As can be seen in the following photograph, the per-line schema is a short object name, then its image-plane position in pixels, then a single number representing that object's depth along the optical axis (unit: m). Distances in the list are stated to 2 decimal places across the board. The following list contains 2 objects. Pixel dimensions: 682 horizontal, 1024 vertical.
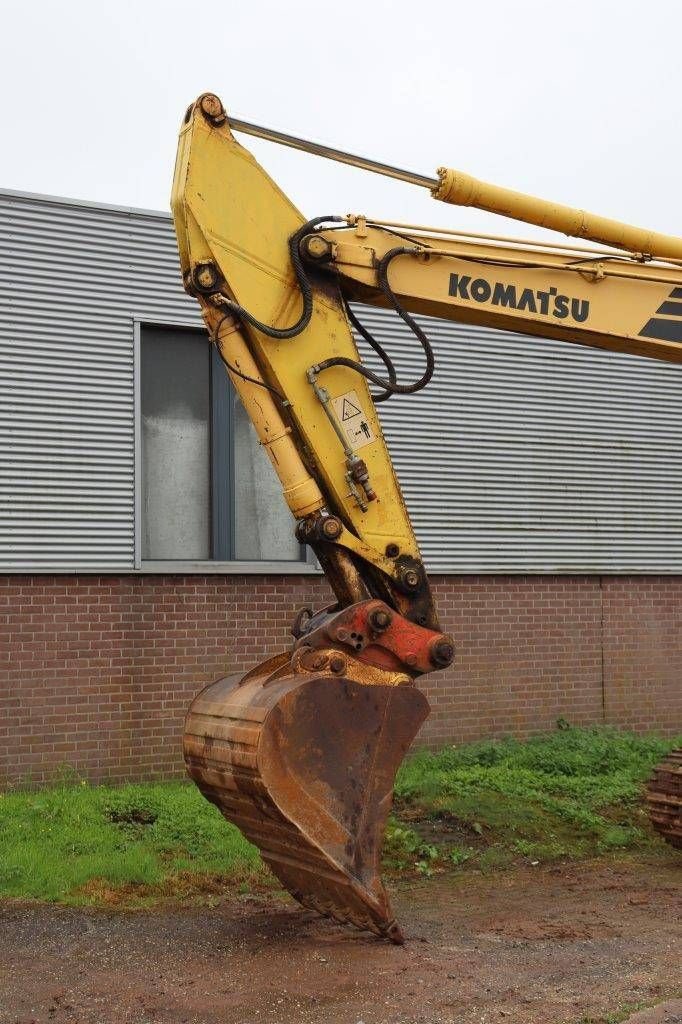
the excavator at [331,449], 6.18
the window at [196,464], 12.08
